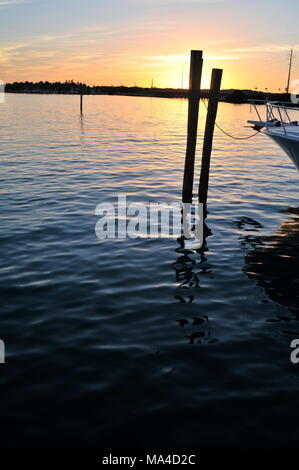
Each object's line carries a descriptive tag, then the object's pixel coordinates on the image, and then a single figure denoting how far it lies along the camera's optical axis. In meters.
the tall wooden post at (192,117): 12.76
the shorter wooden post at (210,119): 13.57
